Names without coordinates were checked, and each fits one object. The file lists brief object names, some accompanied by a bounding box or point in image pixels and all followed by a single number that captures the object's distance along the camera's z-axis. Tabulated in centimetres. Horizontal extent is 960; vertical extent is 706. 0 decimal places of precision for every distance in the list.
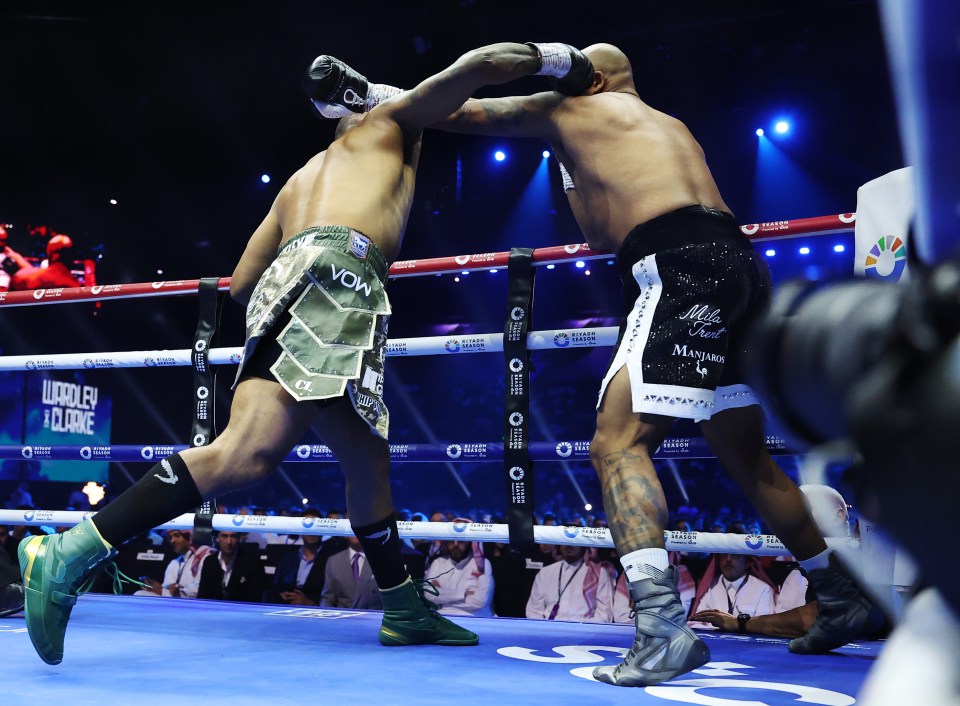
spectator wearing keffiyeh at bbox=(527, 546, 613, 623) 471
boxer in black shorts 150
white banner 193
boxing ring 131
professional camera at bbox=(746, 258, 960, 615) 44
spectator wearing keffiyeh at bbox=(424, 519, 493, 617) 487
